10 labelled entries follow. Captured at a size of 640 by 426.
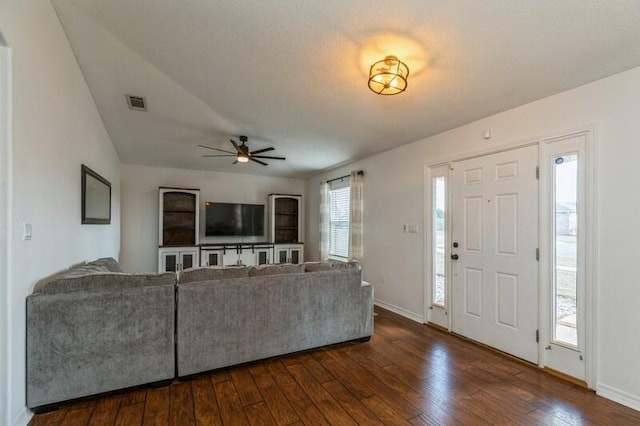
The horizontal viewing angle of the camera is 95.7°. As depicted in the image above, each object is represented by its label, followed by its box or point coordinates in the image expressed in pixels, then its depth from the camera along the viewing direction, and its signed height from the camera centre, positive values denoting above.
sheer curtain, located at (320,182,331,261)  6.14 -0.19
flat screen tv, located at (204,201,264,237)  6.11 -0.13
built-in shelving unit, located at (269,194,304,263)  6.70 -0.33
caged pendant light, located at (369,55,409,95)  2.21 +1.07
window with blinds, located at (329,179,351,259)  5.71 -0.11
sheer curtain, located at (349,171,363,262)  5.11 -0.09
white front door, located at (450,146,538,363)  2.80 -0.38
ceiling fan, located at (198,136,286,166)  4.23 +0.90
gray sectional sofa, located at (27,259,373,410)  1.99 -0.90
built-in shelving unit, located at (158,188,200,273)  5.63 -0.31
